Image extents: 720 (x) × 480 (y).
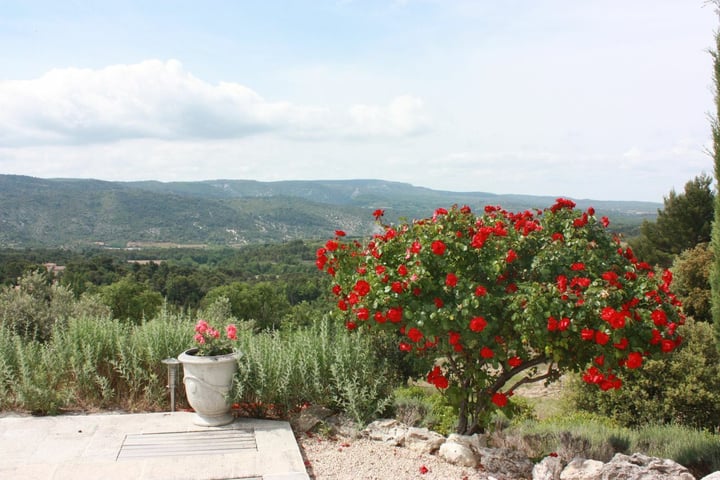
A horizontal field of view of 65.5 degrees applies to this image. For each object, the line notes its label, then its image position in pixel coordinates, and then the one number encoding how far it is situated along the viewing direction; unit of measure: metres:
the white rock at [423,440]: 4.74
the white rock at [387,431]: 4.89
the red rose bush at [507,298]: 3.93
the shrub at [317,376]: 5.22
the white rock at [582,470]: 3.93
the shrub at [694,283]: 12.37
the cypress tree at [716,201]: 5.14
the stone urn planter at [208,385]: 4.95
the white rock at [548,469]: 4.07
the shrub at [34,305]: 8.41
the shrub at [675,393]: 6.70
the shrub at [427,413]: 5.24
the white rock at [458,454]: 4.47
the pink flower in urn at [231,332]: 5.23
